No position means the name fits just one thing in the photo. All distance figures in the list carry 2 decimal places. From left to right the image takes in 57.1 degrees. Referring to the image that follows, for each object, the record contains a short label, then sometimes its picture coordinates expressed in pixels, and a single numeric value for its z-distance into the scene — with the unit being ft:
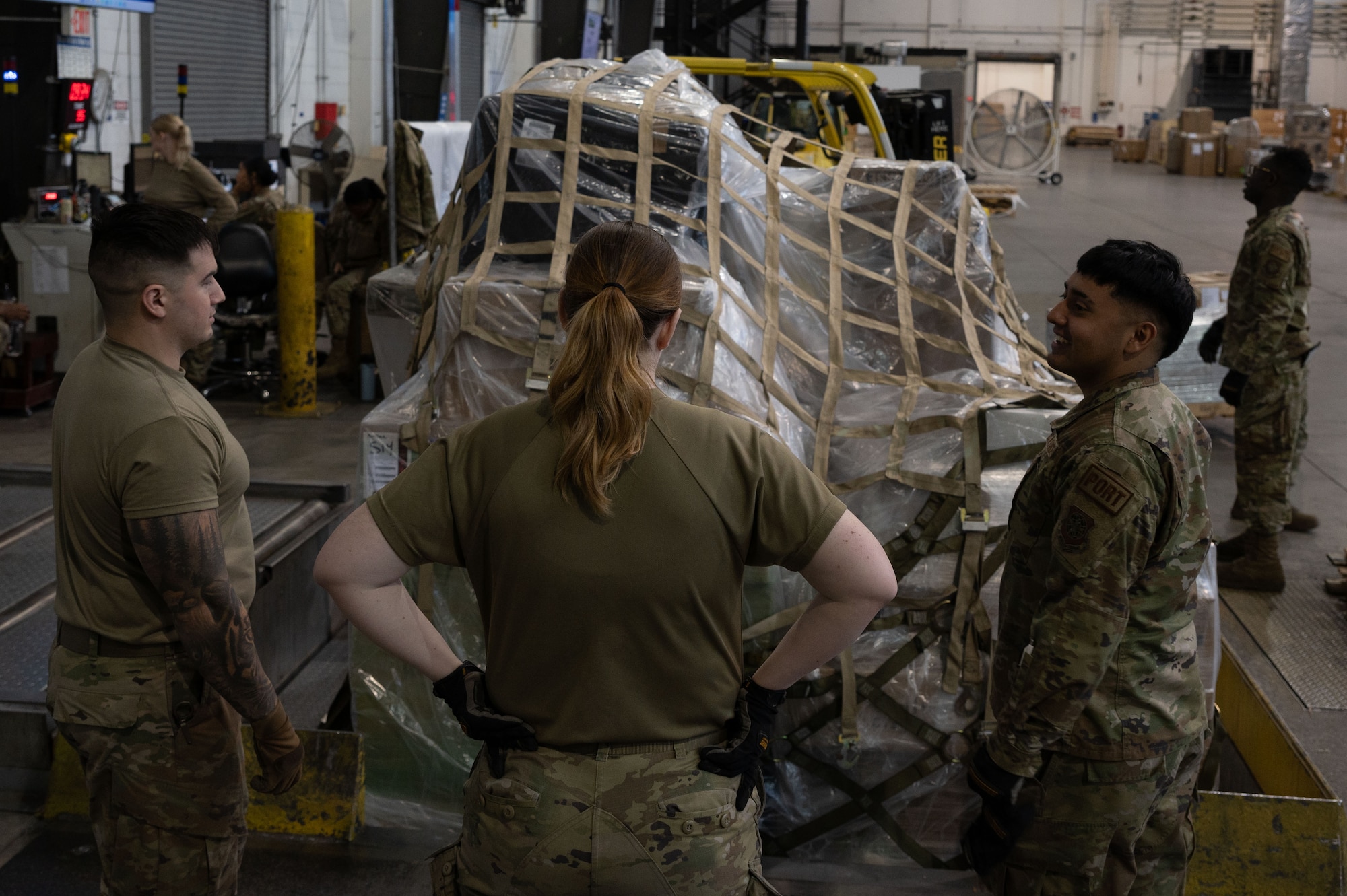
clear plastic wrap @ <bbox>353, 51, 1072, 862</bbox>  11.90
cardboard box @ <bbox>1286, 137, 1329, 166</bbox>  87.40
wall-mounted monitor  32.46
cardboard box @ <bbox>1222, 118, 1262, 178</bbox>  95.20
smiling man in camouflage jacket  7.41
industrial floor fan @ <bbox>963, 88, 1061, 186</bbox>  76.23
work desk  28.81
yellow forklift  31.09
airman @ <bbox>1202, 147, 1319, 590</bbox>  18.66
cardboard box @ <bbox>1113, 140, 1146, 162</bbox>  117.29
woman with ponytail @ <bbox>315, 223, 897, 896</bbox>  5.96
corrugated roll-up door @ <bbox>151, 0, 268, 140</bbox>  41.78
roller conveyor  12.90
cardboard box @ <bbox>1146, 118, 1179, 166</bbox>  110.11
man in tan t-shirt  7.57
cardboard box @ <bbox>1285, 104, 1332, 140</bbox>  86.74
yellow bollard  27.04
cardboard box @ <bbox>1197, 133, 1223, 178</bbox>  100.37
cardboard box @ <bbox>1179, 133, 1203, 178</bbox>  101.14
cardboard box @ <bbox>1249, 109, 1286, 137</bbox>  98.78
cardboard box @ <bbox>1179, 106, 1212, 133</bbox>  101.24
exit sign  34.19
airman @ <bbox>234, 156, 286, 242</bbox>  32.04
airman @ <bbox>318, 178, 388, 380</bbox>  30.66
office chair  28.89
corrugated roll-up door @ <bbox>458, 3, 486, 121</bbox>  69.41
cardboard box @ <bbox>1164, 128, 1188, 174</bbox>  102.68
